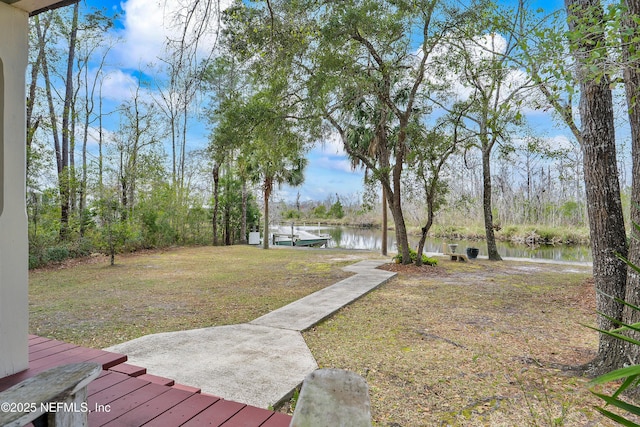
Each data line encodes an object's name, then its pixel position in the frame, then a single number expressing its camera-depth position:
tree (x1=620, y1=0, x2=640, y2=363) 2.30
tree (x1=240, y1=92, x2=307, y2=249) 7.23
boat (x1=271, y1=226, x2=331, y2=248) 16.58
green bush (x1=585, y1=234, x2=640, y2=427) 0.70
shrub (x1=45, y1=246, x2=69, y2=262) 8.11
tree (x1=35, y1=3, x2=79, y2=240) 8.73
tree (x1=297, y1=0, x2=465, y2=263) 6.16
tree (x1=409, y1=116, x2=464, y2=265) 7.98
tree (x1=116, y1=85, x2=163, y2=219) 10.98
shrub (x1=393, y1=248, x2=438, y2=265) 9.08
